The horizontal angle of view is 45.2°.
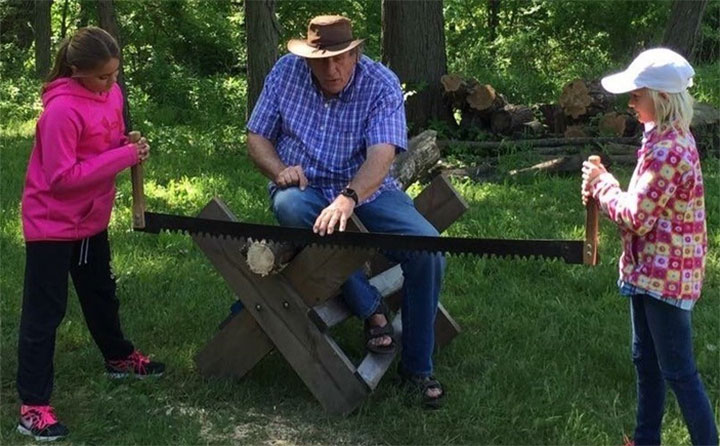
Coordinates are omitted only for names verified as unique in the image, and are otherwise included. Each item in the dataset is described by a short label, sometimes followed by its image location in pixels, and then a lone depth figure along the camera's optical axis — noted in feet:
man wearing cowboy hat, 13.07
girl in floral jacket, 9.94
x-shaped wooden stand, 12.82
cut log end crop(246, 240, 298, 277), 12.58
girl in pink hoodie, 11.96
